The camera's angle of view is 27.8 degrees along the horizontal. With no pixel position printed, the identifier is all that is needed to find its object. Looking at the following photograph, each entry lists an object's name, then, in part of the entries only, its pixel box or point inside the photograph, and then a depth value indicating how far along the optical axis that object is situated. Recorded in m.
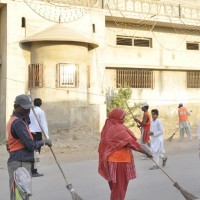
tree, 17.04
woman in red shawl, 5.04
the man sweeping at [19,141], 4.43
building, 14.55
